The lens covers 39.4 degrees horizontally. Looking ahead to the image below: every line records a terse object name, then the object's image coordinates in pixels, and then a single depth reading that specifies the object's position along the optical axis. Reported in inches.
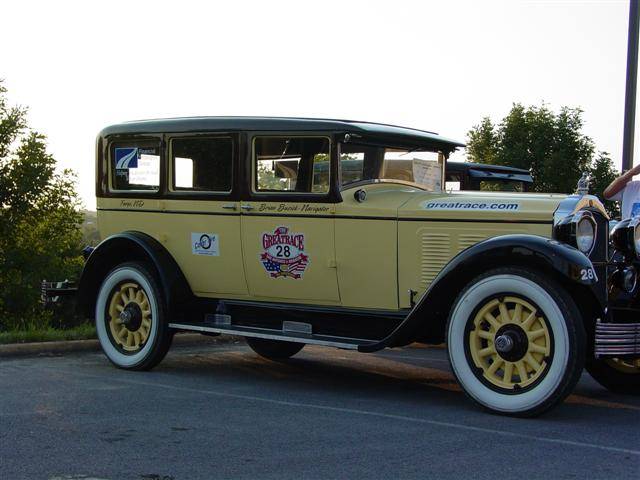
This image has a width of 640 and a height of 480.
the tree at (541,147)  1323.8
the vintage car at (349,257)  215.3
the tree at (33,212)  1355.8
